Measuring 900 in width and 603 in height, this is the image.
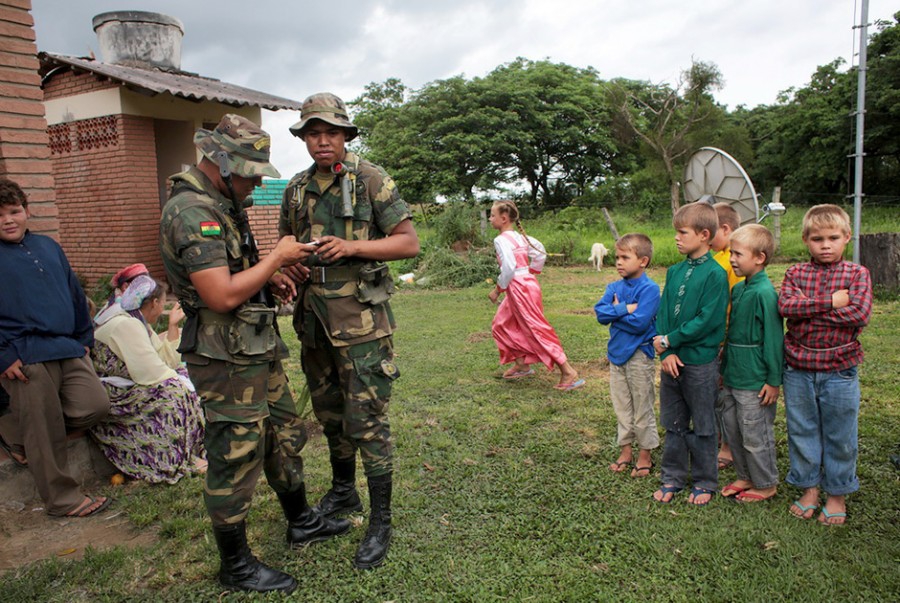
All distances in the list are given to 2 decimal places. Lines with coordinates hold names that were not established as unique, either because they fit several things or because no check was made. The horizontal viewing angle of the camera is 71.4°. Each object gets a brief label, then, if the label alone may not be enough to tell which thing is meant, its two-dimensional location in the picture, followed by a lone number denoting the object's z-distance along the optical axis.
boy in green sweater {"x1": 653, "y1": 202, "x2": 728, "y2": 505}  3.32
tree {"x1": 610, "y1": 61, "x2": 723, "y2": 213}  25.52
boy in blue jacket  3.82
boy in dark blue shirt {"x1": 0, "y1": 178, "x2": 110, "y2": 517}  3.44
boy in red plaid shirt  3.11
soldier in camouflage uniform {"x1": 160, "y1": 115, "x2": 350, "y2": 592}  2.58
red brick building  10.31
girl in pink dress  5.77
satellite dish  5.62
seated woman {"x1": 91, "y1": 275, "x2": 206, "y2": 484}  3.98
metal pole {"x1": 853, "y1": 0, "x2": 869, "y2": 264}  7.55
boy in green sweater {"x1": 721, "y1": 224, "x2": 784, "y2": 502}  3.31
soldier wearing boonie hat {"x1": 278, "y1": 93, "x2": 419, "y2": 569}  2.99
